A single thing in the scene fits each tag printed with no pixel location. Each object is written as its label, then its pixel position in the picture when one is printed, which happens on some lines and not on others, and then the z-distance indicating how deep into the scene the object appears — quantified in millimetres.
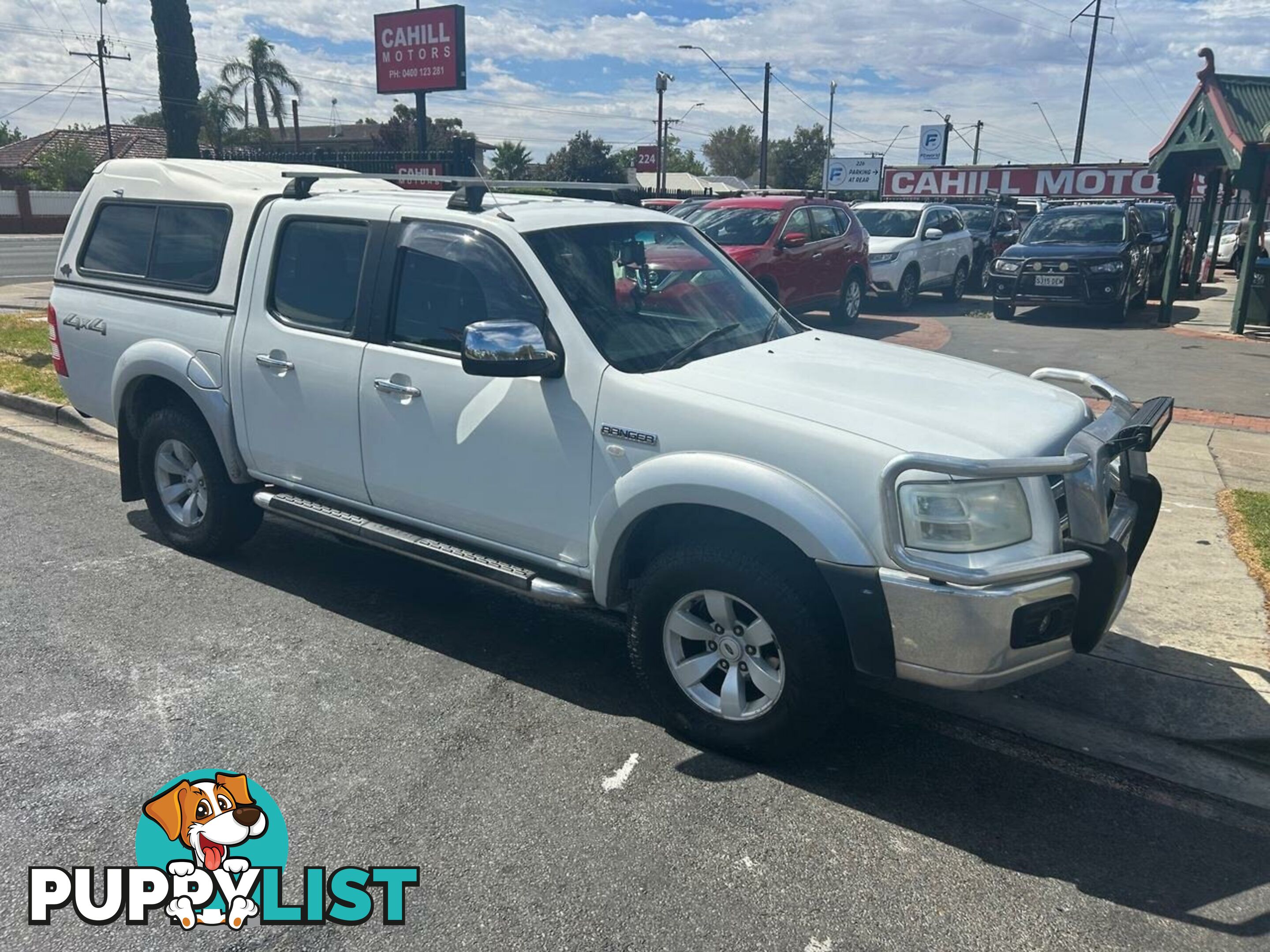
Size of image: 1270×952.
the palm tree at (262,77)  60188
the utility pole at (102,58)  51250
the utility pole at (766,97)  46594
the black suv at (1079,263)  15938
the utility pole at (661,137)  48219
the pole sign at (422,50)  25531
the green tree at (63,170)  52969
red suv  12820
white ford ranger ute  3262
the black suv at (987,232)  21812
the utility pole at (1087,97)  46500
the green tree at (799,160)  87125
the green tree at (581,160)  59469
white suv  17172
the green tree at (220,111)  55844
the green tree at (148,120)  83762
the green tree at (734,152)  106062
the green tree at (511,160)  70369
